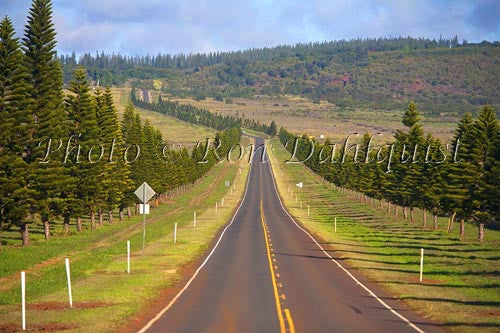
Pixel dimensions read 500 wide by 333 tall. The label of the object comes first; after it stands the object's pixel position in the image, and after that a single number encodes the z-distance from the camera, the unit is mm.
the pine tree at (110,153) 70562
